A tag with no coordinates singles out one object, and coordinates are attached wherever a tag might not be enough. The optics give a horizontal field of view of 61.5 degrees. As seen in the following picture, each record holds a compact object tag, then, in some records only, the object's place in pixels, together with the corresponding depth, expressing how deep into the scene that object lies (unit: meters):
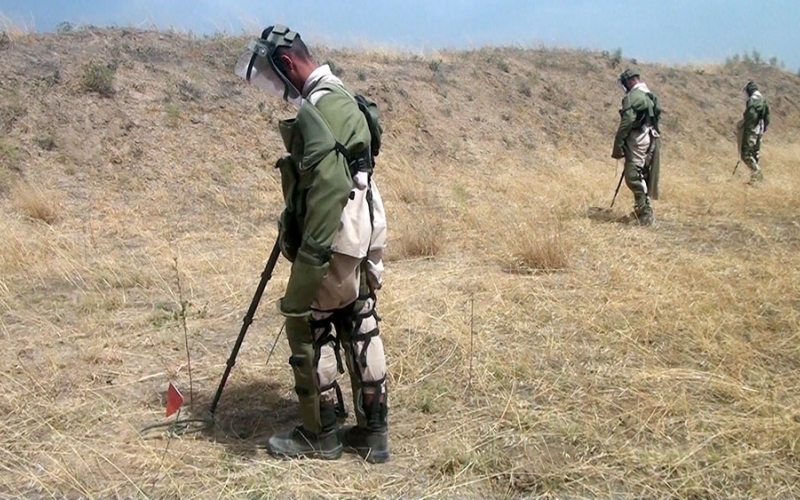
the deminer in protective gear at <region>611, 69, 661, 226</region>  7.69
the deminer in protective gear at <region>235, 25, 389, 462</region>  2.49
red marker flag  3.11
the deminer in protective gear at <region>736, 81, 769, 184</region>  11.45
